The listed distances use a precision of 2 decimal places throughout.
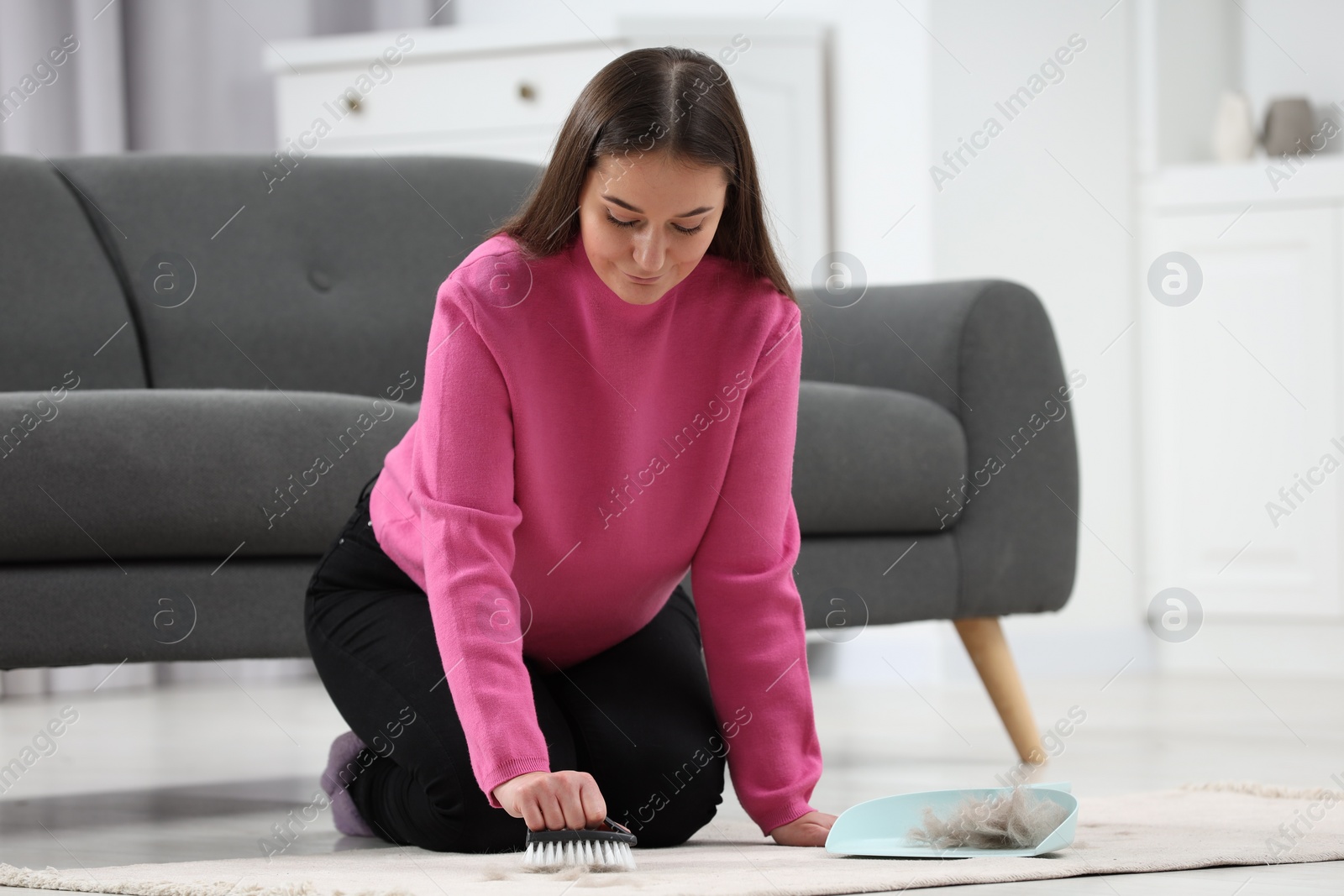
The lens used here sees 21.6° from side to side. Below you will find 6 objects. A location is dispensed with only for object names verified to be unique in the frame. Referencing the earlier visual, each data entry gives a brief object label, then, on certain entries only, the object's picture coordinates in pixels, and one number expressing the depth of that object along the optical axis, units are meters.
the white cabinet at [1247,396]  6.60
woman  3.68
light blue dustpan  3.72
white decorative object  7.15
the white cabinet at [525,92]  7.60
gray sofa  4.25
